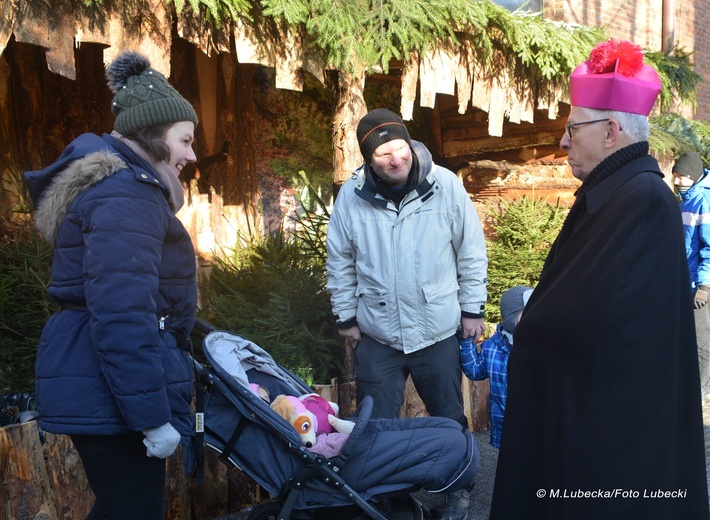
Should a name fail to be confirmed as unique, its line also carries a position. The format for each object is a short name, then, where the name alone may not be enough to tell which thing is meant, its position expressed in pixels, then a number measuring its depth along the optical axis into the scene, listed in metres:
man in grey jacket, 3.68
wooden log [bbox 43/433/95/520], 3.26
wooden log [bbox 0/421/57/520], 3.09
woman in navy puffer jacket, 2.18
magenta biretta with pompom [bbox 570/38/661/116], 2.32
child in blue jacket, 3.73
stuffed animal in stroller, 3.20
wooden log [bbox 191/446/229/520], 3.91
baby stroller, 3.01
